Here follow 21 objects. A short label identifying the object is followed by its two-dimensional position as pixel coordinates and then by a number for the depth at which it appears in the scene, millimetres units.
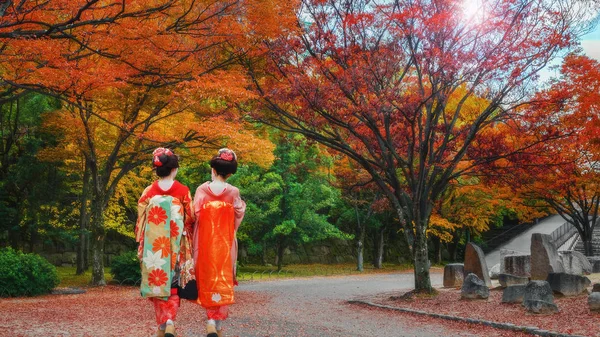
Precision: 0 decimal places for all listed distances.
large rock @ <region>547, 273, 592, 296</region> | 12609
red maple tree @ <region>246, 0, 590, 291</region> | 13023
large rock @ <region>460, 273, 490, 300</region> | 13023
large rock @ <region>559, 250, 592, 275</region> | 17438
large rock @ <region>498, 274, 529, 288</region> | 15164
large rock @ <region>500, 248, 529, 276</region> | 16928
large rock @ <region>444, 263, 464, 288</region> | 17141
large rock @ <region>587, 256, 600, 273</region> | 20297
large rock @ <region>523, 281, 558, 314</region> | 10391
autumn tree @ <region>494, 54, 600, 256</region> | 13977
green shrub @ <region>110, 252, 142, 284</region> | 18969
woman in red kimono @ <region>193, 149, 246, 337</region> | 6051
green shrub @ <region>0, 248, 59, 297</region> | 14789
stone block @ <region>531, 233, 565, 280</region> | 14656
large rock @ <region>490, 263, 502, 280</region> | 19344
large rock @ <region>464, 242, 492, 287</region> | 16062
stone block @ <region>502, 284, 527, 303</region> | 11787
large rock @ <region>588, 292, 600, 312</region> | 10141
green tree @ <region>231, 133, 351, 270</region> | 24578
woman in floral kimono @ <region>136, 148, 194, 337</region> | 5879
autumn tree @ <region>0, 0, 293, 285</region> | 10398
